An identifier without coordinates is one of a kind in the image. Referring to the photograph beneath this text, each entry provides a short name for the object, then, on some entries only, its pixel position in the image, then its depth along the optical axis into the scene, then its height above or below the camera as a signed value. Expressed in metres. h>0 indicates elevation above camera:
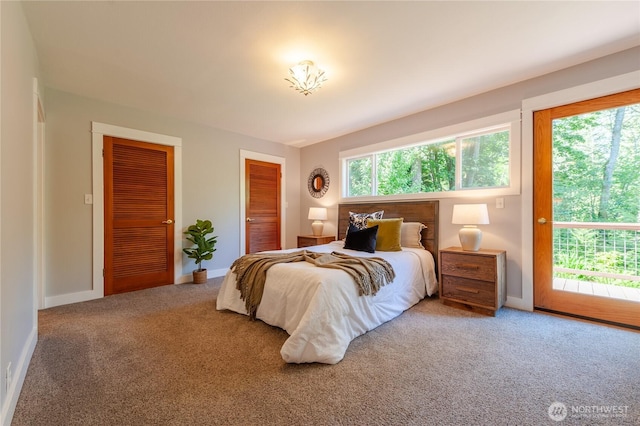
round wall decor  4.79 +0.57
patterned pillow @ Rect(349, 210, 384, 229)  3.66 -0.06
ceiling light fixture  2.35 +1.26
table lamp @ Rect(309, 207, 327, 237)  4.45 -0.06
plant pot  3.74 -0.88
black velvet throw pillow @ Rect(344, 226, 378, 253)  3.04 -0.30
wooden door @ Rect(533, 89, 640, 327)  2.41 -0.17
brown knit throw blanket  2.18 -0.49
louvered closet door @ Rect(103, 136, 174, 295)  3.24 -0.01
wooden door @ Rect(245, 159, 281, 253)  4.58 +0.14
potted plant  3.73 -0.43
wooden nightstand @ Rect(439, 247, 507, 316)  2.53 -0.65
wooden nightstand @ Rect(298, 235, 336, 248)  4.20 -0.42
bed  1.75 -0.71
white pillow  3.34 -0.26
